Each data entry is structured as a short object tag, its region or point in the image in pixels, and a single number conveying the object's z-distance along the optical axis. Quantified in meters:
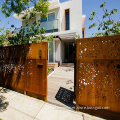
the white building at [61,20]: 8.59
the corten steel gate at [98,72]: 1.82
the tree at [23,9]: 3.02
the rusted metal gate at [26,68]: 2.62
